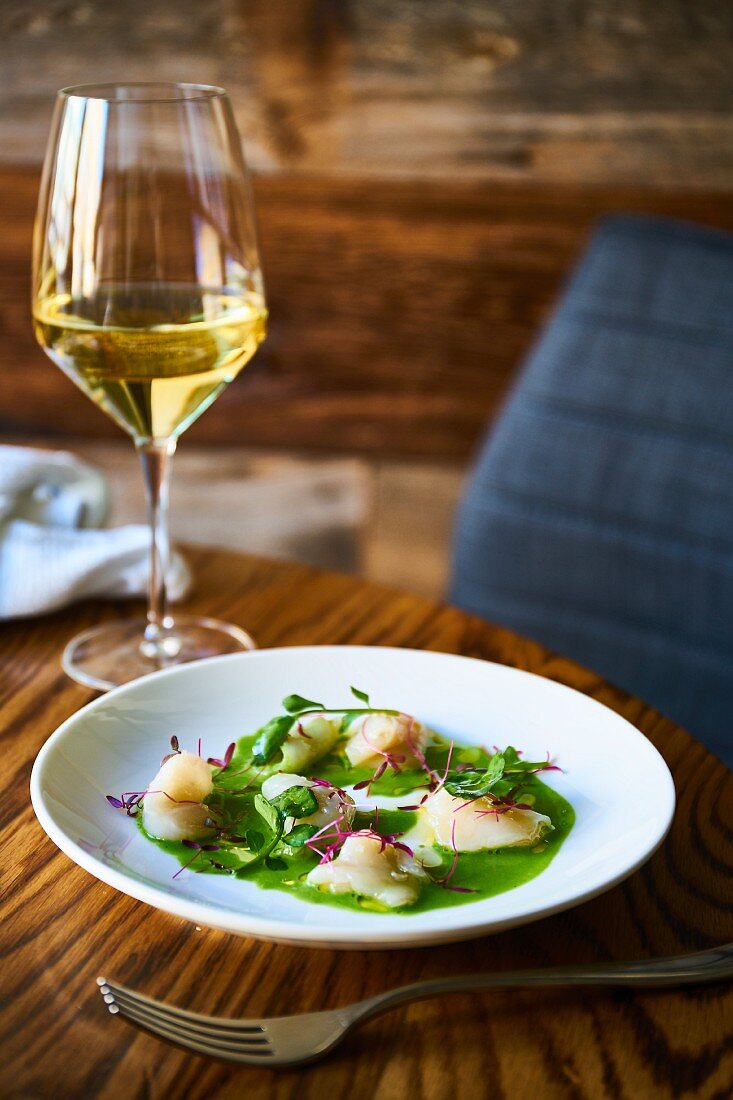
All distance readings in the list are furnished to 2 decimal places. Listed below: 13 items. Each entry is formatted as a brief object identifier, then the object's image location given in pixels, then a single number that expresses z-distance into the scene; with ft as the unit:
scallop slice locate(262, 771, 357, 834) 1.81
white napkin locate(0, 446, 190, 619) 2.97
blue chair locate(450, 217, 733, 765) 4.41
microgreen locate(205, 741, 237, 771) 2.09
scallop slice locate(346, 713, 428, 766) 2.10
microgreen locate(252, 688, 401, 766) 2.08
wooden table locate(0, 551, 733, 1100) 1.46
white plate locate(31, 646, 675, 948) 1.54
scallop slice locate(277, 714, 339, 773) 2.07
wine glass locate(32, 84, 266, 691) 2.47
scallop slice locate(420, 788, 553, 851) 1.80
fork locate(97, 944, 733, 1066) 1.47
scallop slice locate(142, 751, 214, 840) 1.81
